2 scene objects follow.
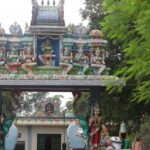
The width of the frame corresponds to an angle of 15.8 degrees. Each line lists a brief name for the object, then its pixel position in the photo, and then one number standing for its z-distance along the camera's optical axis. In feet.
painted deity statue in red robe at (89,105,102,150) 48.75
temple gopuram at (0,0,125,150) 47.88
